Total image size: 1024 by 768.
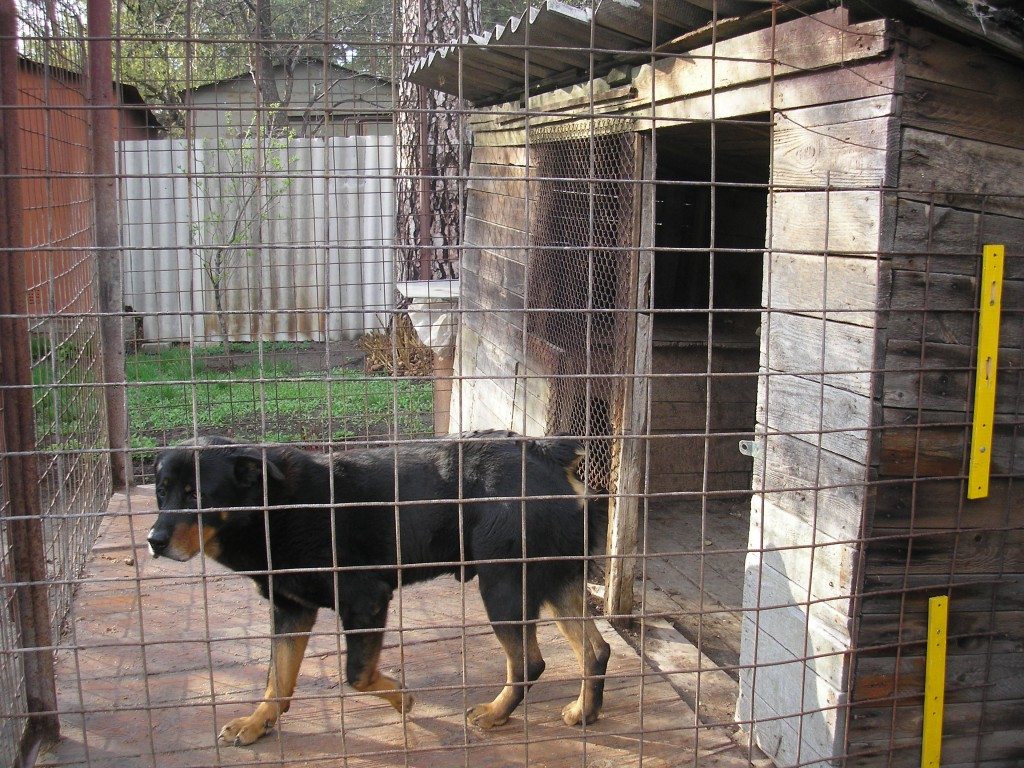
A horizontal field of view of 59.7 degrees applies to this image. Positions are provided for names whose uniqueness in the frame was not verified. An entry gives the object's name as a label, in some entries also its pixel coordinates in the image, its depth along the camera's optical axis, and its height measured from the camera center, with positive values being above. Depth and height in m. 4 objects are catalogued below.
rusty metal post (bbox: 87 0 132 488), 5.84 +0.26
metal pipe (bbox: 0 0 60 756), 3.14 -0.66
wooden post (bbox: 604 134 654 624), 4.72 -0.81
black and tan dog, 3.92 -1.24
